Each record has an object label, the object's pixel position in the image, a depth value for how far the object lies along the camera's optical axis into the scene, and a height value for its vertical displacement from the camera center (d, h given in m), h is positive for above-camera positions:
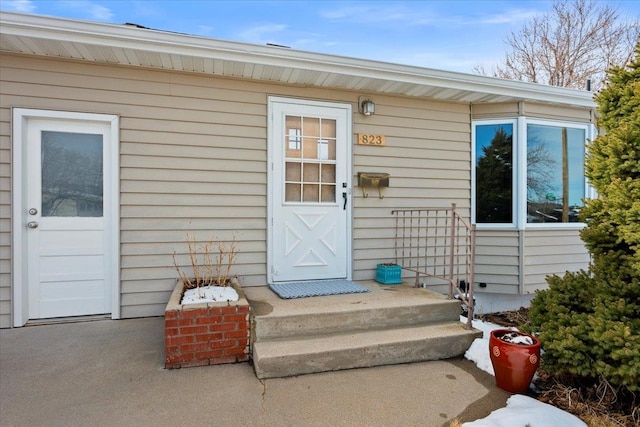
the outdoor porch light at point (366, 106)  4.18 +1.27
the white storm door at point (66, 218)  3.37 -0.05
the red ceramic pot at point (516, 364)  2.39 -1.00
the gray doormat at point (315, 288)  3.50 -0.77
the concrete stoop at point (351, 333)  2.64 -0.99
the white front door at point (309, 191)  3.98 +0.27
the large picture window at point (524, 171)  4.78 +0.60
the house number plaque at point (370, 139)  4.29 +0.91
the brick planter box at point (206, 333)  2.60 -0.89
